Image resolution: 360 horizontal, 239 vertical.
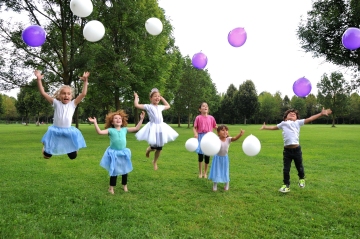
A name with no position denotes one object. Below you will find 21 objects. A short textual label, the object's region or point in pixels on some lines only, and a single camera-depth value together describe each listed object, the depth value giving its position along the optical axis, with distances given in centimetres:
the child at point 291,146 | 627
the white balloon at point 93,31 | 633
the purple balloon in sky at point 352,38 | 588
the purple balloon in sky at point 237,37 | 694
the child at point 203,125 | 793
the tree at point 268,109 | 6912
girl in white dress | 667
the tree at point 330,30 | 1587
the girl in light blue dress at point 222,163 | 653
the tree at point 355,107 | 7225
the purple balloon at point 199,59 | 750
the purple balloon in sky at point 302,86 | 644
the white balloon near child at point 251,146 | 561
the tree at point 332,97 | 5234
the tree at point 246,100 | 6219
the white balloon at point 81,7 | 638
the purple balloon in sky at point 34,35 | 604
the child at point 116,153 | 620
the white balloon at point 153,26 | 718
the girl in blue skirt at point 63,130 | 556
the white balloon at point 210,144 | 552
